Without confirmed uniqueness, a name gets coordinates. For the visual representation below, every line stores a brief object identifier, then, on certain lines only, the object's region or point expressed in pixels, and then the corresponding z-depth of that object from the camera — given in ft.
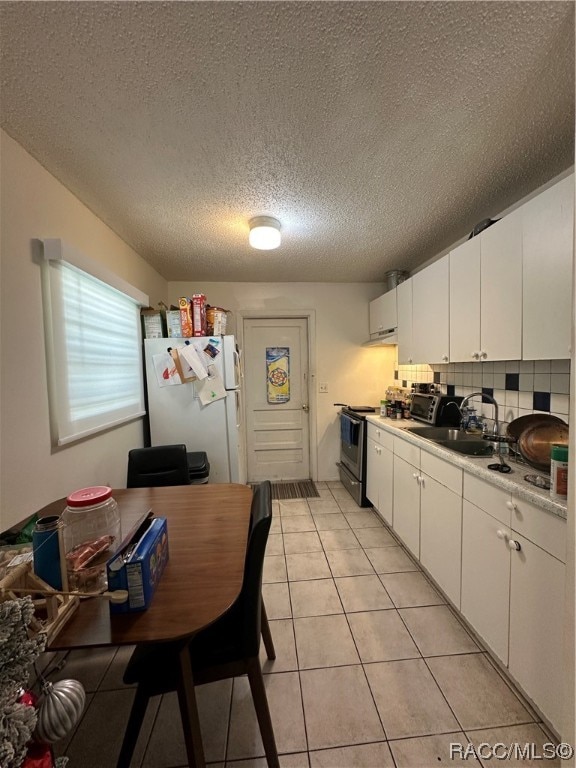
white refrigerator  8.19
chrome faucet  6.64
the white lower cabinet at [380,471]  8.19
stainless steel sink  6.45
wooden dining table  2.45
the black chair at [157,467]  6.41
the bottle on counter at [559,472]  3.61
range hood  9.95
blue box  2.60
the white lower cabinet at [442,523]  5.37
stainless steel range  9.82
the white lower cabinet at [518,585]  3.62
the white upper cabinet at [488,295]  5.02
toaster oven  8.04
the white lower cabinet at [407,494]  6.75
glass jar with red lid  2.94
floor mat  10.88
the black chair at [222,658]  3.03
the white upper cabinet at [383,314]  9.82
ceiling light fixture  6.66
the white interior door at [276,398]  12.05
